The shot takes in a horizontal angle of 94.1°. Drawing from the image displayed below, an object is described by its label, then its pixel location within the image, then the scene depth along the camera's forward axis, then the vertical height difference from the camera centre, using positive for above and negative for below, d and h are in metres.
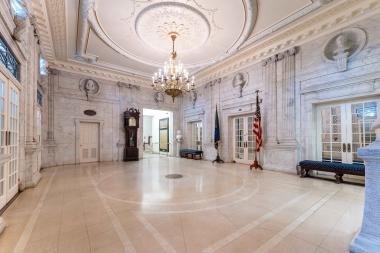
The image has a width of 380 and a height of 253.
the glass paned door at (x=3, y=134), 2.94 -0.03
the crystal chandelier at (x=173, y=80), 5.28 +1.62
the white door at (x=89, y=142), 8.37 -0.48
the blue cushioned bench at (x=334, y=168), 4.38 -1.02
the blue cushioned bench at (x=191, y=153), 9.82 -1.27
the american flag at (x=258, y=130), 6.76 +0.03
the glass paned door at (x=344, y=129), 4.79 +0.02
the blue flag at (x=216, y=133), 8.66 -0.10
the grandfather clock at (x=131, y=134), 9.14 -0.11
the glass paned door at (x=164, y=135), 12.43 -0.25
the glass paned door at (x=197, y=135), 10.57 -0.23
